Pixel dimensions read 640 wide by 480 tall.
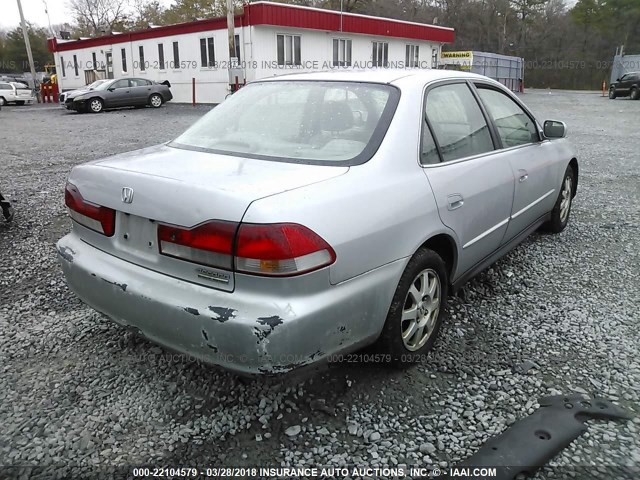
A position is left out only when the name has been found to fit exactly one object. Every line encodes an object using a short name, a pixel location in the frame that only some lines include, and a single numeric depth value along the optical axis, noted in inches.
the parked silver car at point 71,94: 843.4
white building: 920.3
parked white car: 1114.1
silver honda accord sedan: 80.1
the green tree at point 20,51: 2488.9
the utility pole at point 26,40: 1291.8
